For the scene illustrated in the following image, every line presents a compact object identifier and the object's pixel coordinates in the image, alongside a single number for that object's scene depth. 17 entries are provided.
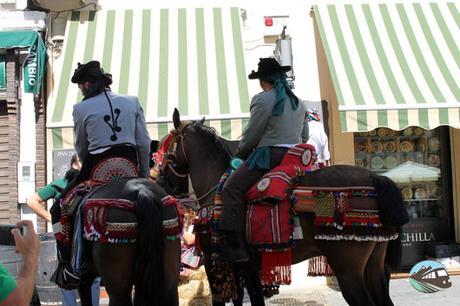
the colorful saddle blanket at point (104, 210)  3.92
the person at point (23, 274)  1.94
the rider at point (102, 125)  4.34
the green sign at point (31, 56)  8.47
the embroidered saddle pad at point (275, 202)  4.54
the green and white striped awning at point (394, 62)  7.43
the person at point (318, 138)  7.75
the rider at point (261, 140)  4.69
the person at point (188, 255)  7.12
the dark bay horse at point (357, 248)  4.34
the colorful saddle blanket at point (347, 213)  4.38
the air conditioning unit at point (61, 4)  8.87
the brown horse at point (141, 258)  3.83
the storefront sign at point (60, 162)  8.45
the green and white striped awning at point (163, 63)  7.53
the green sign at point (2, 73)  8.55
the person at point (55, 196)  6.23
